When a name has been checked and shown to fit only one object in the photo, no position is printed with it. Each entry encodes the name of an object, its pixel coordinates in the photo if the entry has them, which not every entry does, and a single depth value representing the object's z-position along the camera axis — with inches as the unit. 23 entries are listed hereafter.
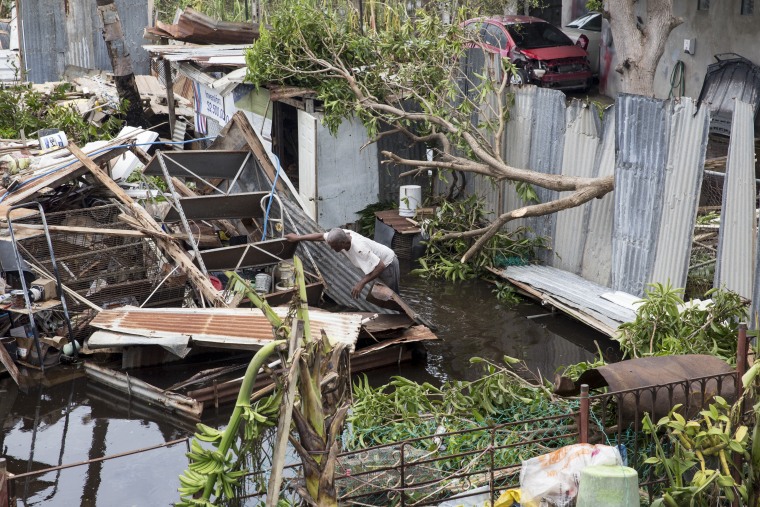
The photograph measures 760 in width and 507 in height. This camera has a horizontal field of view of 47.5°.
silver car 824.9
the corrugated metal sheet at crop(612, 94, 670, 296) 344.5
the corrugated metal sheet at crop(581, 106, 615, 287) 379.9
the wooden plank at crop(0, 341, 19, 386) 343.0
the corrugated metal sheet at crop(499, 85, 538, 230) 435.5
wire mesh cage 371.9
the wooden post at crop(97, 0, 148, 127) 656.4
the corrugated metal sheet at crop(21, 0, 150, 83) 863.7
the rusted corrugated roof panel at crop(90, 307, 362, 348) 324.8
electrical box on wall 711.1
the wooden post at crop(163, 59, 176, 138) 646.7
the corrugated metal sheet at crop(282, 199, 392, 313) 402.0
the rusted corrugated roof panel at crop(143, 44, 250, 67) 565.0
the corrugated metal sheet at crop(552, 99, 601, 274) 391.2
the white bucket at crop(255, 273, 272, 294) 391.9
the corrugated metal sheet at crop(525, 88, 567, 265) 413.4
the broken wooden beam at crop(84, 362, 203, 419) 312.2
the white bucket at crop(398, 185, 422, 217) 490.0
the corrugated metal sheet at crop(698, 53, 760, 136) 619.2
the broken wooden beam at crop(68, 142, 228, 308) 365.1
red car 756.0
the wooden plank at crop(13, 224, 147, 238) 367.2
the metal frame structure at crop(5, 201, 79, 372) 346.0
